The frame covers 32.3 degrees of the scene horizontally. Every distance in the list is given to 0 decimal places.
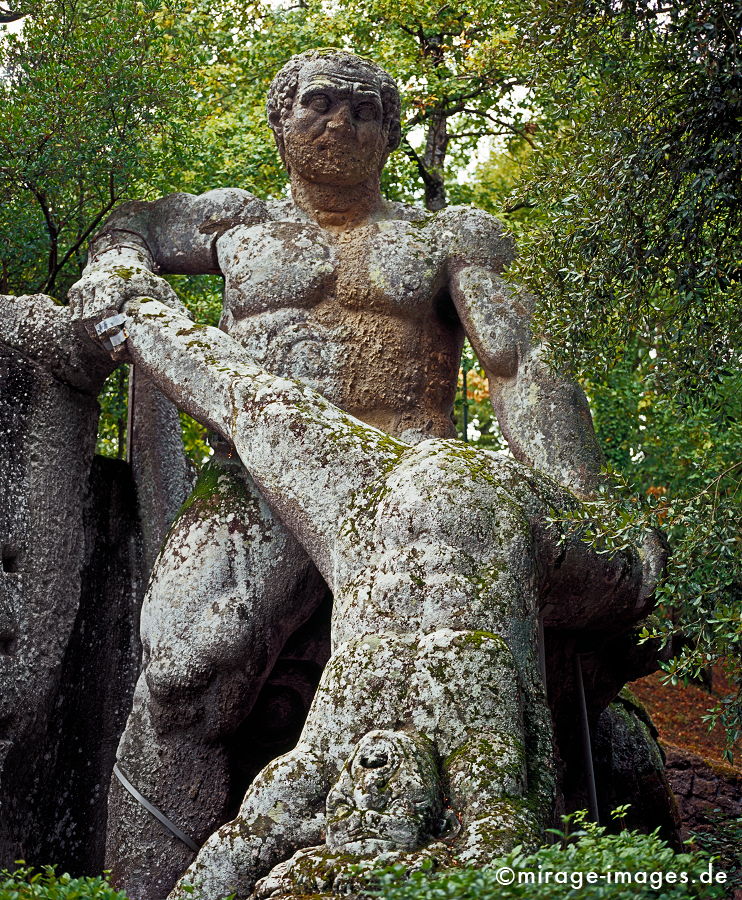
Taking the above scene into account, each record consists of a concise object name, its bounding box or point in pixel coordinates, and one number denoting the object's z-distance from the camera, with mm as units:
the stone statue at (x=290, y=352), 4910
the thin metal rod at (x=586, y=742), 5266
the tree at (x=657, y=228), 4520
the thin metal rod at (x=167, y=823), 4895
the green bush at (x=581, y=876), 2721
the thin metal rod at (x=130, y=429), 6348
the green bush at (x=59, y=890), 2881
